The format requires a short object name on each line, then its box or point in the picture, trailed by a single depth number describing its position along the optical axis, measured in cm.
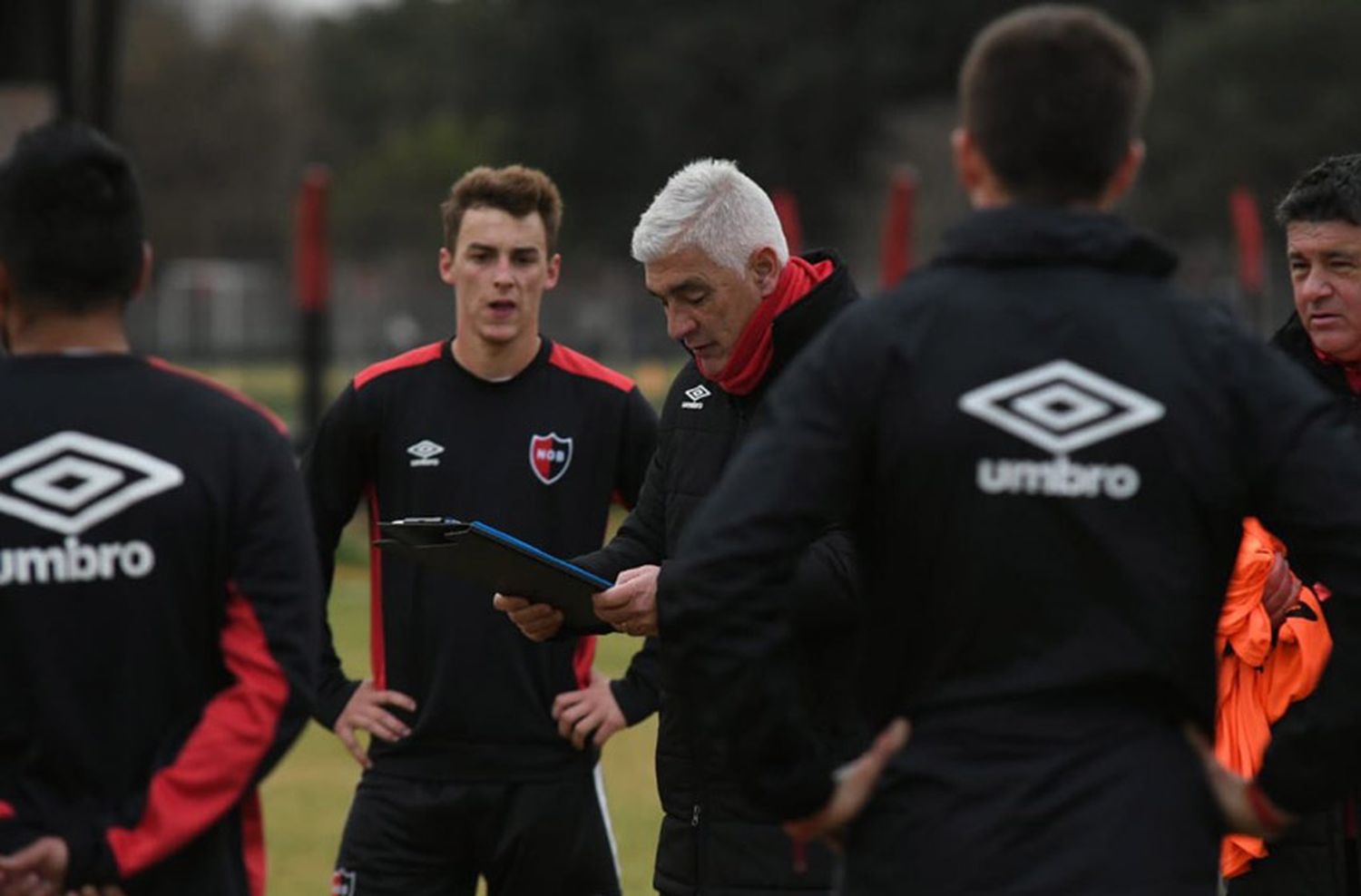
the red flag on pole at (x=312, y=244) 3531
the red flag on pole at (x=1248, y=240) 3953
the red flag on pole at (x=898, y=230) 3733
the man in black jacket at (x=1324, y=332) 990
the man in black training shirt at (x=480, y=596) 1185
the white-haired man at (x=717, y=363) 995
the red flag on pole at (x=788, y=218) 3797
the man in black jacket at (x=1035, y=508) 640
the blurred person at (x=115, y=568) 701
